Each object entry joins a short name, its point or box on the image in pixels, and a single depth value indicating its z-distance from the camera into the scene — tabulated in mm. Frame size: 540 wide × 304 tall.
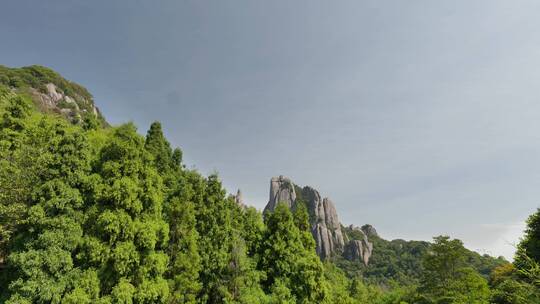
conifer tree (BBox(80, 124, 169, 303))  12703
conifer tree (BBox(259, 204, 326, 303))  19906
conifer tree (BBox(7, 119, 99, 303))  11258
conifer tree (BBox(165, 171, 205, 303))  16762
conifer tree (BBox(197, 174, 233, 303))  19188
